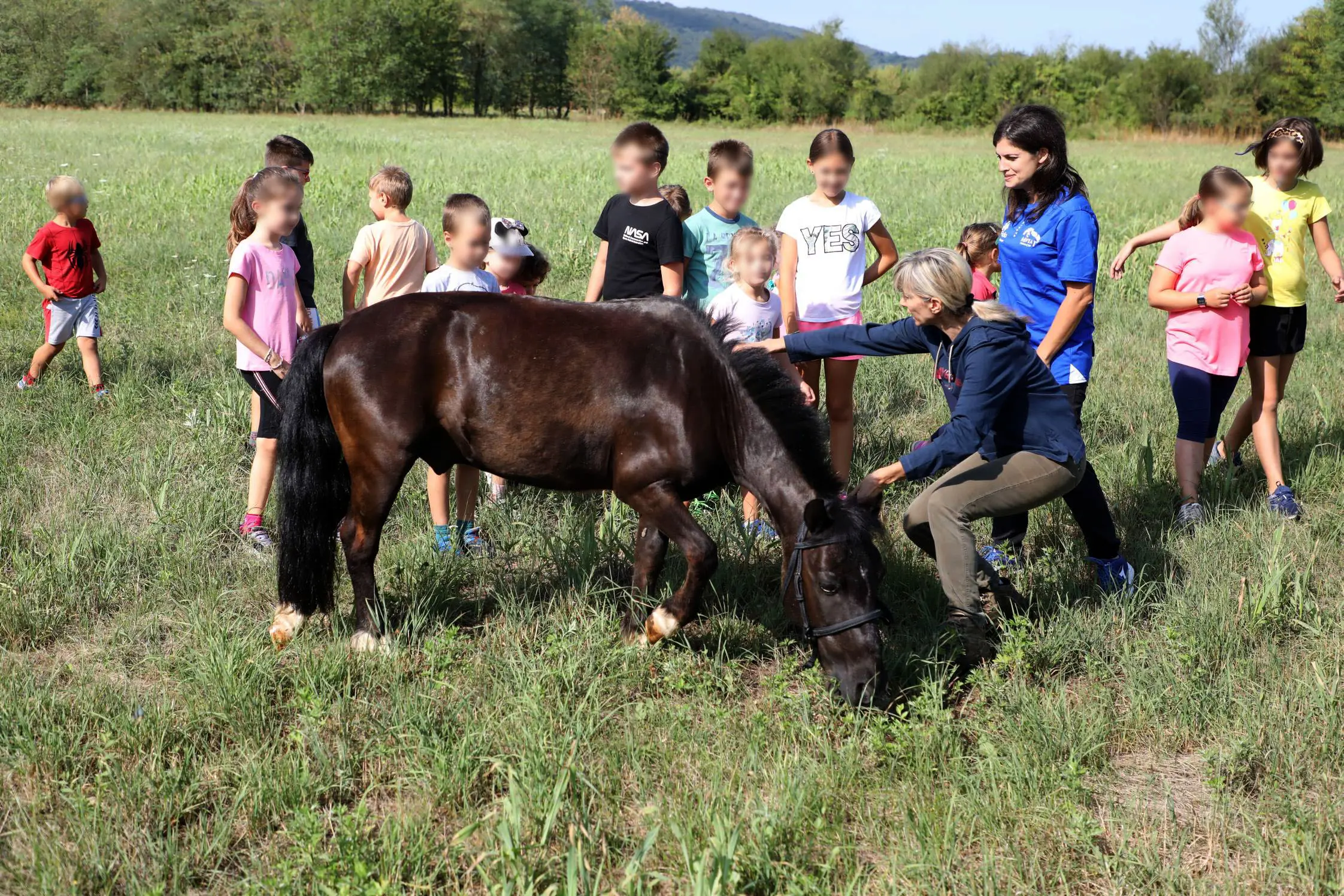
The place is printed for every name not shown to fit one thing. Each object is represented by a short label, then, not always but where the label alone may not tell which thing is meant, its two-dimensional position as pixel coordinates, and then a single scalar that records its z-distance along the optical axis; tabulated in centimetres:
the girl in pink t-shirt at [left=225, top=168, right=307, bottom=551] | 492
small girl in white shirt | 512
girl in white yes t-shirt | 543
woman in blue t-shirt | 449
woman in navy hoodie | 378
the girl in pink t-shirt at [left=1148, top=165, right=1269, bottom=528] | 542
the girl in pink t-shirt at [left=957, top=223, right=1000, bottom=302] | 644
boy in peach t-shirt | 557
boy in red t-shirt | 725
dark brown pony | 389
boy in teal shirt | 561
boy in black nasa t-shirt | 532
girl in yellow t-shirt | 568
